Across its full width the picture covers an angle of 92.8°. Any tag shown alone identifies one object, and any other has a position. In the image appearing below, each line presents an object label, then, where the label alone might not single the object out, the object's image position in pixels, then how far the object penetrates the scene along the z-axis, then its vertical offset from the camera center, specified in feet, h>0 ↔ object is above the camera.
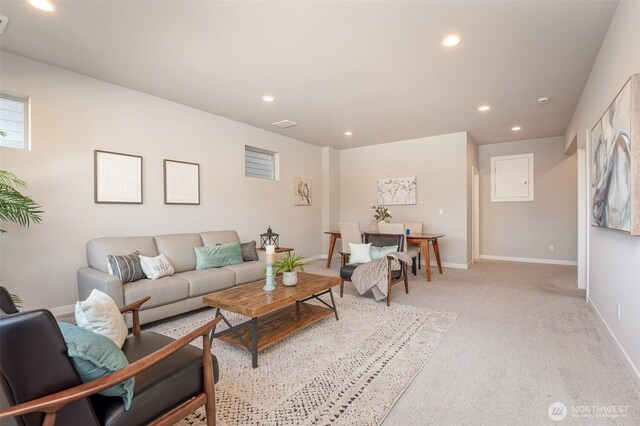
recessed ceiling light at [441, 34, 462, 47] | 8.55 +4.92
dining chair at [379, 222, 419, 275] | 16.68 -1.07
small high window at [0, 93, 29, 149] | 9.81 +3.00
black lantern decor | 17.24 -1.56
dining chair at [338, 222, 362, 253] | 18.15 -1.32
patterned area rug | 5.59 -3.65
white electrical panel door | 21.07 +2.39
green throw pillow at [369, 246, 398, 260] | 13.37 -1.74
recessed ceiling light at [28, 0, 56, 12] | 7.18 +4.99
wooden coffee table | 7.41 -2.73
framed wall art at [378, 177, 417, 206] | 21.07 +1.47
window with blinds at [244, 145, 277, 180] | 17.85 +3.01
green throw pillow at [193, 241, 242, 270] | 12.29 -1.81
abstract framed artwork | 5.95 +1.12
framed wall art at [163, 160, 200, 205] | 13.50 +1.38
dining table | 15.97 -1.65
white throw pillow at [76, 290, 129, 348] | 4.66 -1.65
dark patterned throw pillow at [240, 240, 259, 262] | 13.83 -1.83
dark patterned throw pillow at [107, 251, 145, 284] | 9.64 -1.78
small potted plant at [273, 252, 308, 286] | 9.32 -1.78
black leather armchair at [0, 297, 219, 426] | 3.14 -1.96
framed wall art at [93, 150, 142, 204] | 11.35 +1.35
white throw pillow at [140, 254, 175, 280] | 10.31 -1.89
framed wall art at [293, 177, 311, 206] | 20.53 +1.42
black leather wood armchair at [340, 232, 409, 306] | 11.99 -2.30
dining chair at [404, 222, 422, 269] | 19.40 -0.99
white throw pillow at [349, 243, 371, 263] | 13.46 -1.83
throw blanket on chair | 11.85 -2.55
